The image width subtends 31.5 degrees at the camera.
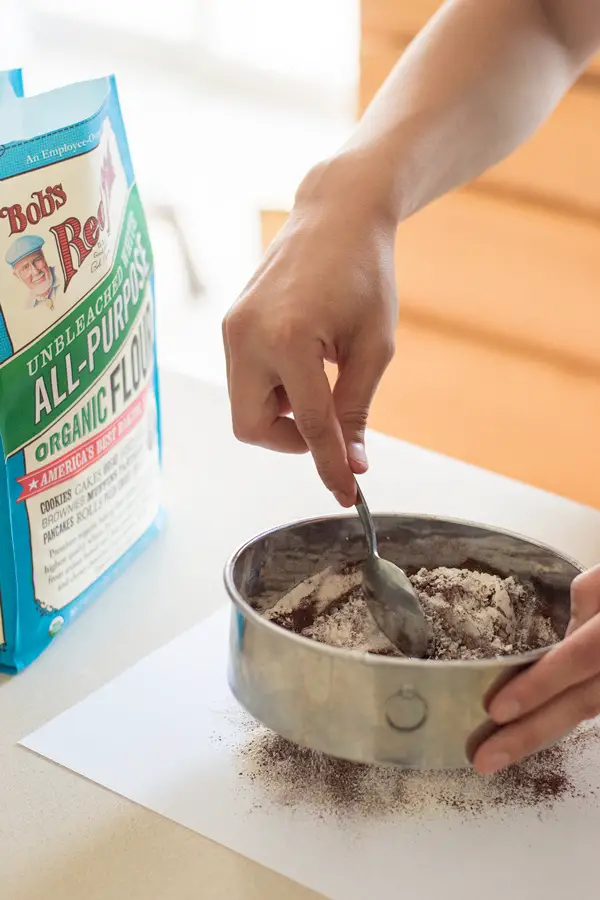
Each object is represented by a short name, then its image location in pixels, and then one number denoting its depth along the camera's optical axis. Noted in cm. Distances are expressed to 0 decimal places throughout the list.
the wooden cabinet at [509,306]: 145
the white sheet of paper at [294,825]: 58
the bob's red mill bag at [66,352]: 72
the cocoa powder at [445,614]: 70
